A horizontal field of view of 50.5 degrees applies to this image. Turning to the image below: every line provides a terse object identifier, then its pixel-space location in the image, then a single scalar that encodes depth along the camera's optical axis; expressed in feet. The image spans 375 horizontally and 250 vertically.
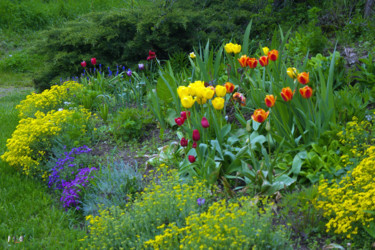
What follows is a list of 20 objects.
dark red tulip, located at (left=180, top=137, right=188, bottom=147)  10.65
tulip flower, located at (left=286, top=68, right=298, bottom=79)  11.64
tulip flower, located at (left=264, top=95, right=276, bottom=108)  10.16
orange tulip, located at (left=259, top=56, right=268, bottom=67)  12.59
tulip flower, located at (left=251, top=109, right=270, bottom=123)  9.74
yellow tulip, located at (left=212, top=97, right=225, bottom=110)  10.85
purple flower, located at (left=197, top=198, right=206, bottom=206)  9.66
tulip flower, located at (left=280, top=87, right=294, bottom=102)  10.31
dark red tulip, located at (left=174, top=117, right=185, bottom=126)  10.84
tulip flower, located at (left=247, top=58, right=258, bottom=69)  12.80
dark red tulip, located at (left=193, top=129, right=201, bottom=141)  10.48
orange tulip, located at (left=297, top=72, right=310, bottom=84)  10.59
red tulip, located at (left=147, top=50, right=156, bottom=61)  16.49
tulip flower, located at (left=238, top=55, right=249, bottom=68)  12.92
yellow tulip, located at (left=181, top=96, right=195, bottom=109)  10.85
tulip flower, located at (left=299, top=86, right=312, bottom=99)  10.19
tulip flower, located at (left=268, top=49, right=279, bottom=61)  12.55
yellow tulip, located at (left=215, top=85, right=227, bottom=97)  11.23
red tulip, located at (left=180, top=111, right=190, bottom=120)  11.49
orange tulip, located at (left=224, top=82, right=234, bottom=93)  11.94
